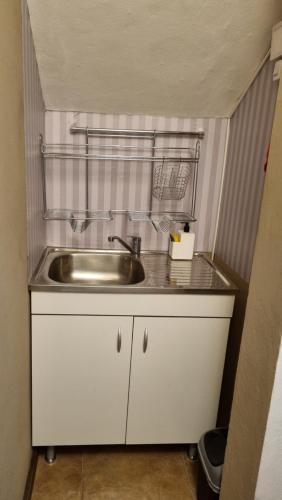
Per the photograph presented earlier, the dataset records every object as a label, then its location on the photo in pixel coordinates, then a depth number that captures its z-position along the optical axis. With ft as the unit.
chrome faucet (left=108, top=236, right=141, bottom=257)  6.44
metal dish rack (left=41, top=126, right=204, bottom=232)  6.32
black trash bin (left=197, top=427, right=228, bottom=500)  4.63
